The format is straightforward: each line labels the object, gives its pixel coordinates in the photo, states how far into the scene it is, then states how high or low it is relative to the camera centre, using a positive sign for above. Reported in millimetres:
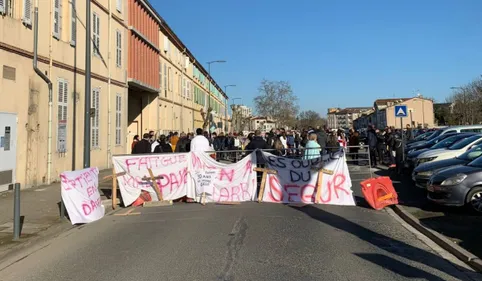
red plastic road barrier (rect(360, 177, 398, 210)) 10102 -954
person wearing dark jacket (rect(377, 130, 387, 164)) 20234 +222
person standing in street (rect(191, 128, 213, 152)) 12763 +305
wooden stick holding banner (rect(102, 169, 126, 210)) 11163 -708
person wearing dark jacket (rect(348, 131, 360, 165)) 20681 +624
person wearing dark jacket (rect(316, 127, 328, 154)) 16719 +583
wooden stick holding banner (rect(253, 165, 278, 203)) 11367 -666
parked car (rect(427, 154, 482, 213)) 9023 -785
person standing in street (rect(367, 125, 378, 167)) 19400 +443
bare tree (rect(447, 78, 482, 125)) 56250 +6336
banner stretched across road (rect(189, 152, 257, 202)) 11508 -669
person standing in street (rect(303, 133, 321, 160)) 11859 +76
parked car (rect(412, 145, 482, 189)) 11026 -365
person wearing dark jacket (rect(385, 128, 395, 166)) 19812 +390
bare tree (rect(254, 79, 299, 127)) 63688 +7249
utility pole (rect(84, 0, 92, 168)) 11808 +1573
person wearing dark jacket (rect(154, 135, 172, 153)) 15656 +288
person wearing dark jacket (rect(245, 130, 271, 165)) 13141 +293
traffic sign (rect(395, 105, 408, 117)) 19266 +1838
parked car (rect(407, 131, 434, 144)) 24528 +731
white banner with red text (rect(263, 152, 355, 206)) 10898 -718
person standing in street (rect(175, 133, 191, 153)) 18641 +449
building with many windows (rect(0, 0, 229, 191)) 13172 +3033
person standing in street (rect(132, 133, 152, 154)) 13984 +264
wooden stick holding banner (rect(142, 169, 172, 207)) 11312 -970
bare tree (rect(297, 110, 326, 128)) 107375 +9495
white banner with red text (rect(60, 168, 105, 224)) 9016 -857
